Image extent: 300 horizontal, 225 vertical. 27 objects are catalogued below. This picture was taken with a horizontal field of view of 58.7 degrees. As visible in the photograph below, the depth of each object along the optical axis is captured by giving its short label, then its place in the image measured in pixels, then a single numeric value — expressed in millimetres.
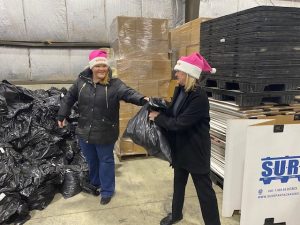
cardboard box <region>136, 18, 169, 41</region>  3988
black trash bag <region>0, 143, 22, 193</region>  2670
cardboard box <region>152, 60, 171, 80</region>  4176
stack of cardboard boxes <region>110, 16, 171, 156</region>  3967
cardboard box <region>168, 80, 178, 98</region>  4236
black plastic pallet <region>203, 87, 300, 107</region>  2658
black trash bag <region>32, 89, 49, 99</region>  4238
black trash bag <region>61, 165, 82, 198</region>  3143
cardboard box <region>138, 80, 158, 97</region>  4164
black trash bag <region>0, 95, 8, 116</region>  3416
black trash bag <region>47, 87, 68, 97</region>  4430
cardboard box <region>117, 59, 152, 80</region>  4016
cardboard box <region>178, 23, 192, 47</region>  4043
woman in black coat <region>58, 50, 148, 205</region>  2783
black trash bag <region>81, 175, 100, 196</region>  3164
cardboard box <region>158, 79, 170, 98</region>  4262
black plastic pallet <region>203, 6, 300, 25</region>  2422
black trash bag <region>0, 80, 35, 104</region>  3623
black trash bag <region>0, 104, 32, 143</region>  3354
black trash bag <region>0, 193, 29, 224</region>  2518
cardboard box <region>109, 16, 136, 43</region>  3891
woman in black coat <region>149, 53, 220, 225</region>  2049
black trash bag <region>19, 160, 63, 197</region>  2789
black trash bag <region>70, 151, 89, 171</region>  3439
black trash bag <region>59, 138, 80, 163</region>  3641
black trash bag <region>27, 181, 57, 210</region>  2811
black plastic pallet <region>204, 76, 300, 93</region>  2562
